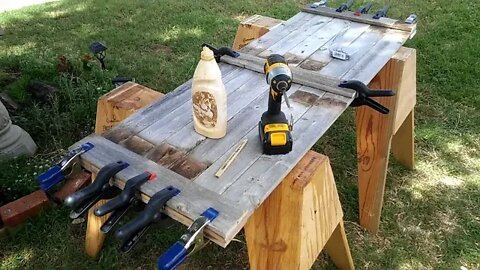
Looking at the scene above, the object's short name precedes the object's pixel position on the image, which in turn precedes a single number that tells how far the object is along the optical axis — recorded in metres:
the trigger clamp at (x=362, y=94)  1.78
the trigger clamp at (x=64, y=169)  1.43
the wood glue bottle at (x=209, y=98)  1.52
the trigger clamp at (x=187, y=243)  1.16
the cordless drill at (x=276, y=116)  1.45
